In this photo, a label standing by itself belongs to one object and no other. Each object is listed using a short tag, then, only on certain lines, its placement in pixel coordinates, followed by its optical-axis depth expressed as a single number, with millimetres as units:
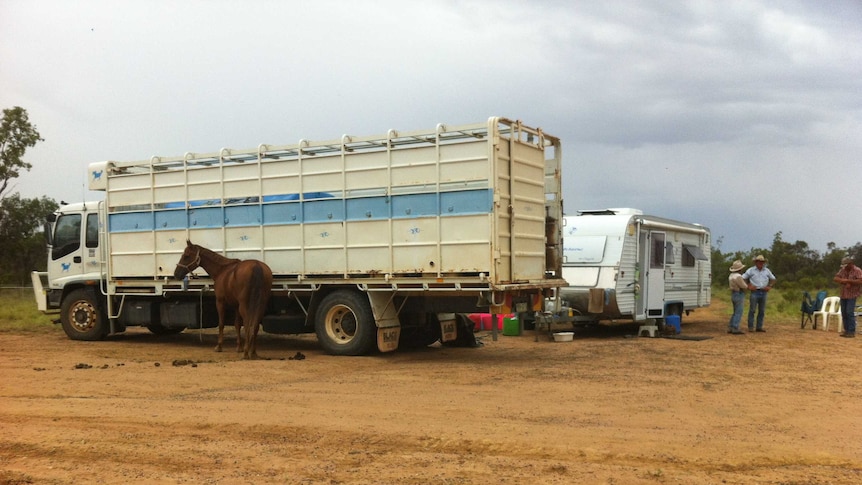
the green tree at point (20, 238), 39000
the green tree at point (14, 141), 35594
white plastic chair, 18339
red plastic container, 16531
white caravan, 15430
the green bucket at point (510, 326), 15691
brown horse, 12305
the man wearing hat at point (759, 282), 17297
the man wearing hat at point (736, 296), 17000
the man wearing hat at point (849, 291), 16453
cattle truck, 11336
